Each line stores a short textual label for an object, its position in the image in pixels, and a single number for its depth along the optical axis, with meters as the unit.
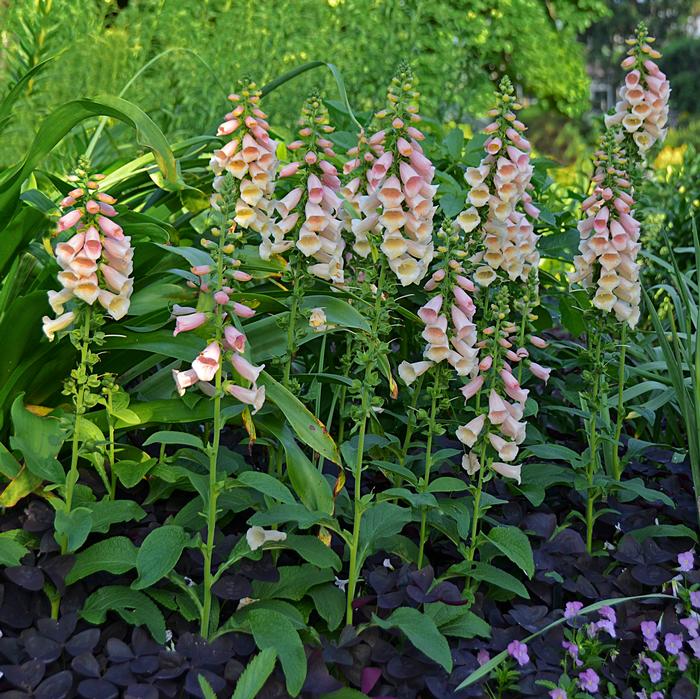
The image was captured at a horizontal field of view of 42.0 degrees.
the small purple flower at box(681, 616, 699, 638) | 2.03
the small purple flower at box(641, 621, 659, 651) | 2.01
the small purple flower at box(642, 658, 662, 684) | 1.93
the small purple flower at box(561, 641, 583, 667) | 1.92
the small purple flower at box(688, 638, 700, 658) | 2.00
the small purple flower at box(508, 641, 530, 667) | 1.88
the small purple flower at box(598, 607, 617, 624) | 2.04
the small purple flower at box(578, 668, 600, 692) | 1.86
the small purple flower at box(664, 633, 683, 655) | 1.99
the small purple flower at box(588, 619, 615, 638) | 1.98
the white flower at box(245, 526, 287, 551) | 1.88
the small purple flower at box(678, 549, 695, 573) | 2.20
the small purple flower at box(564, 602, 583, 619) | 2.01
